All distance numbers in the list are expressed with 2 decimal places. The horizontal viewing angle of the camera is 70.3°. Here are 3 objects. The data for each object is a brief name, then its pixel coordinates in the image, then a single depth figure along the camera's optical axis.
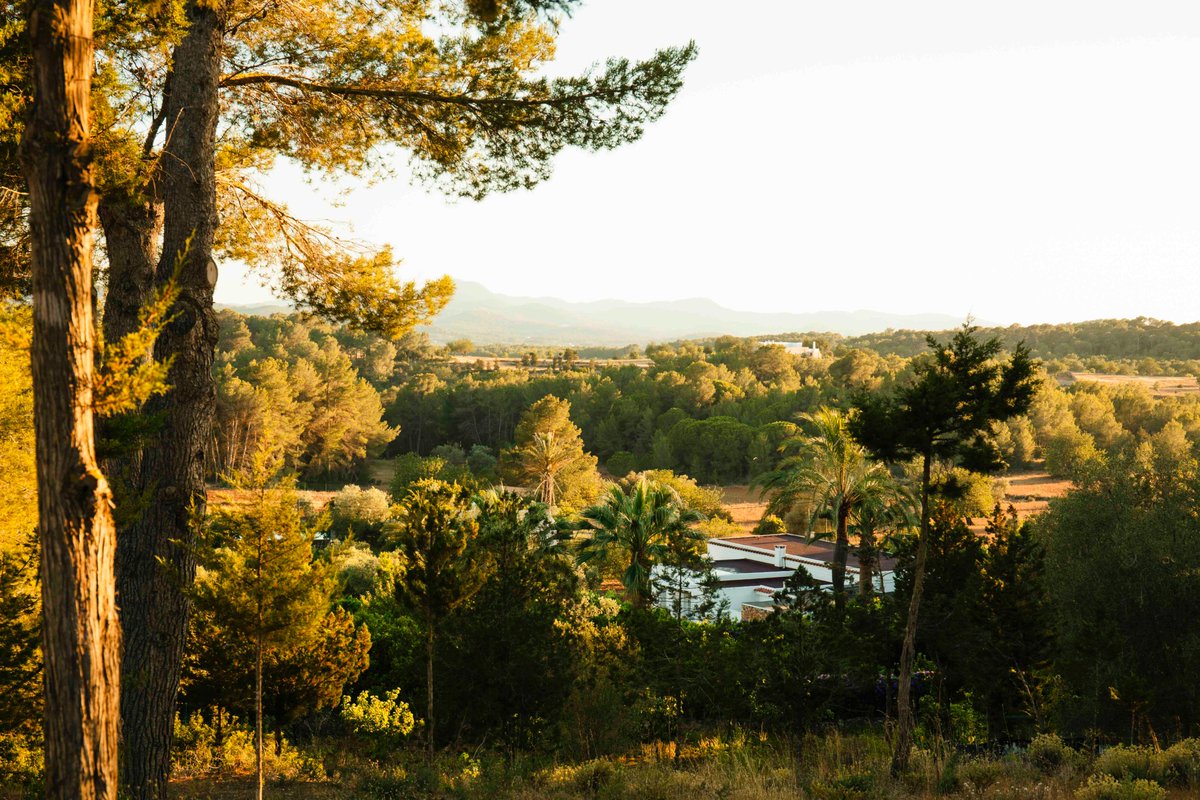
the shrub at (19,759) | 9.12
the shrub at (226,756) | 11.30
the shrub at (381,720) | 13.84
